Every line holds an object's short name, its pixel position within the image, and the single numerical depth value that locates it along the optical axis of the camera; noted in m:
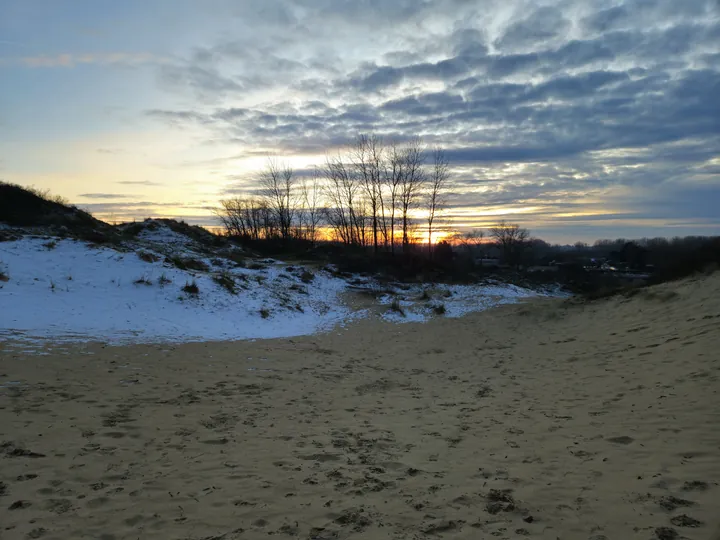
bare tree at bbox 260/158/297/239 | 55.25
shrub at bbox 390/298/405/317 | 21.00
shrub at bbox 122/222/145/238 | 35.41
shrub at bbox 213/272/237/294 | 18.24
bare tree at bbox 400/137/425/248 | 42.94
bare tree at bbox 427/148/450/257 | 43.72
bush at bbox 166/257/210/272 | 19.83
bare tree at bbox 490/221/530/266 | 73.31
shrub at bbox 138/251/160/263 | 18.34
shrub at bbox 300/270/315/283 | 25.17
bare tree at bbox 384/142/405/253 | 42.94
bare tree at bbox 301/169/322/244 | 60.98
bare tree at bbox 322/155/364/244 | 53.34
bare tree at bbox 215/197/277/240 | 61.46
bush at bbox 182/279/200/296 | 16.64
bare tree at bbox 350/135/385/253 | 43.88
